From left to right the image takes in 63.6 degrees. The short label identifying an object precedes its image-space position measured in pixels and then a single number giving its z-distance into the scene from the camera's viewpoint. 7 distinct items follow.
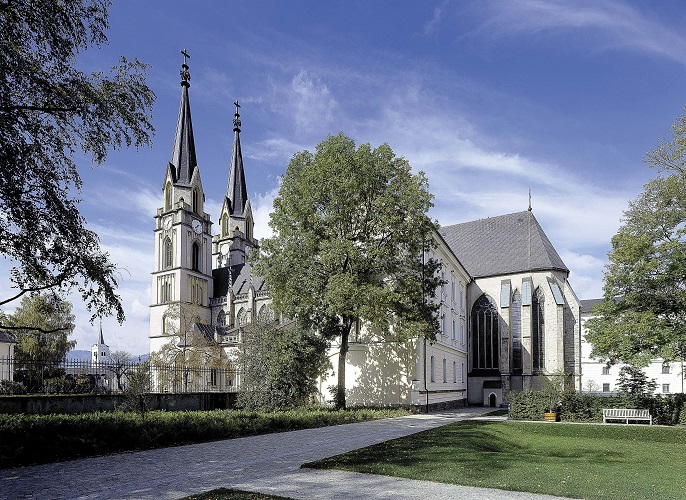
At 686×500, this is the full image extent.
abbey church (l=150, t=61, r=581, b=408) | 29.33
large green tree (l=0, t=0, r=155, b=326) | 9.16
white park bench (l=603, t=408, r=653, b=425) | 24.71
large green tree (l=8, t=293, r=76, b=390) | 46.22
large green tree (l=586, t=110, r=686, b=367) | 23.09
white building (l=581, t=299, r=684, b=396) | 53.81
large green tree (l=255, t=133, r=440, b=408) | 23.95
